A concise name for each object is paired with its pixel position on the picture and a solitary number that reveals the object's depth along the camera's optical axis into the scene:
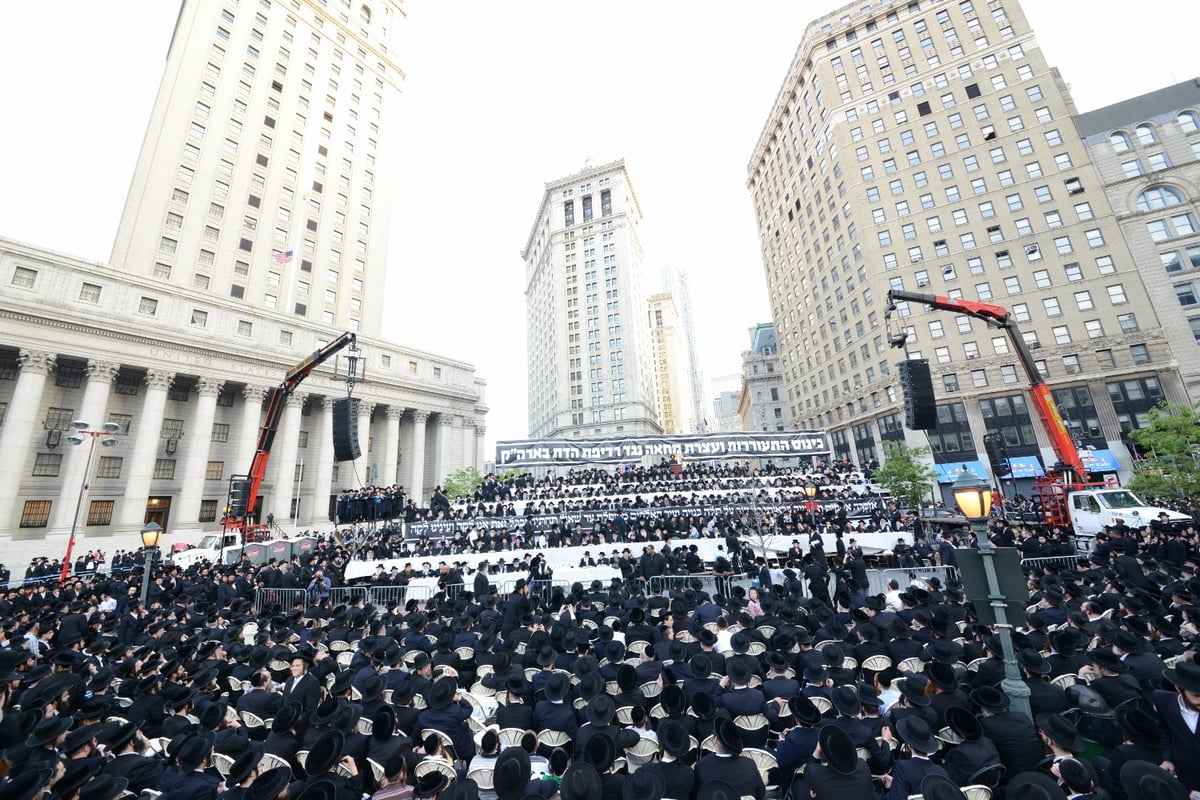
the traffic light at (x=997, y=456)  27.17
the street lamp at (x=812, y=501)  25.26
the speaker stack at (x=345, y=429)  23.02
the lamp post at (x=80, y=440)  19.23
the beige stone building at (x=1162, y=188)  39.69
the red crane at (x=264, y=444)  22.77
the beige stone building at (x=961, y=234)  41.62
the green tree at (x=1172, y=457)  23.58
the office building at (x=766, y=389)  92.44
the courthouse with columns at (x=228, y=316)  33.25
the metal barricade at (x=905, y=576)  15.82
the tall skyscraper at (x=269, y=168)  45.00
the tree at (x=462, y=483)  52.28
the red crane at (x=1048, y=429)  21.45
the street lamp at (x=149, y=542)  13.98
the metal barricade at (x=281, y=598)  17.52
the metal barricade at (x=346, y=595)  18.08
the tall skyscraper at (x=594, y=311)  88.75
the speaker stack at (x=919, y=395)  21.08
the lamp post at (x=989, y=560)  5.31
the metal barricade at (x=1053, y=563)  15.25
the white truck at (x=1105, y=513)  18.69
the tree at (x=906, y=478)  36.72
